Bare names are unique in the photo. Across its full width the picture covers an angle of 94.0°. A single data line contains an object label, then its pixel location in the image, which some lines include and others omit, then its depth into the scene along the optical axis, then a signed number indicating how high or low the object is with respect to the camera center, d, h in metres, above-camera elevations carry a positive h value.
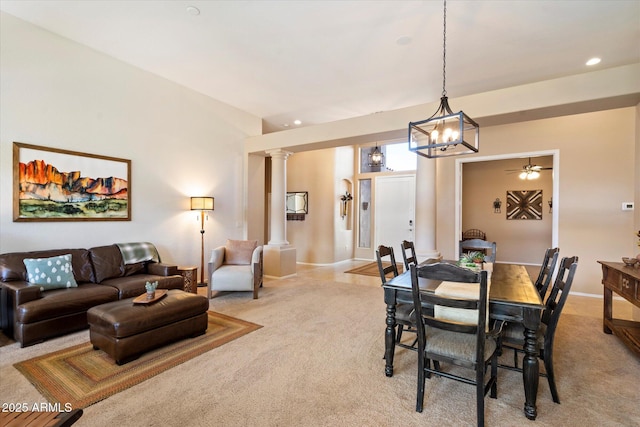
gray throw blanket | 4.10 -0.59
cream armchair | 4.45 -0.96
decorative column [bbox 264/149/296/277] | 5.95 -0.41
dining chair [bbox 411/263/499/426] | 1.72 -0.82
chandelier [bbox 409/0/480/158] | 2.33 +0.68
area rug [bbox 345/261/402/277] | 6.54 -1.35
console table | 2.61 -0.77
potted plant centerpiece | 2.56 -0.44
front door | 7.99 +0.05
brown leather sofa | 2.81 -0.88
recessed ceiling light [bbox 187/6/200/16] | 3.05 +2.07
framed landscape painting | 3.43 +0.31
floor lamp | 4.98 +0.08
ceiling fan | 6.74 +0.95
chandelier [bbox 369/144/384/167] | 7.04 +1.28
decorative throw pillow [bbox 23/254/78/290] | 3.16 -0.68
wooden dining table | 1.87 -0.65
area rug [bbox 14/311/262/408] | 2.09 -1.28
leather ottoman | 2.46 -1.01
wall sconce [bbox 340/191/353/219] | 8.19 +0.32
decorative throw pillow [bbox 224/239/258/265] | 5.03 -0.68
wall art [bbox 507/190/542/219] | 7.64 +0.22
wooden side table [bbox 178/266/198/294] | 4.37 -1.00
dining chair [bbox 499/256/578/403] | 1.90 -0.86
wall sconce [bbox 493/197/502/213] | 8.05 +0.20
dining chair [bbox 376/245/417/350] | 2.39 -0.84
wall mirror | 8.05 +0.25
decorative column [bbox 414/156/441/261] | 5.33 +0.07
